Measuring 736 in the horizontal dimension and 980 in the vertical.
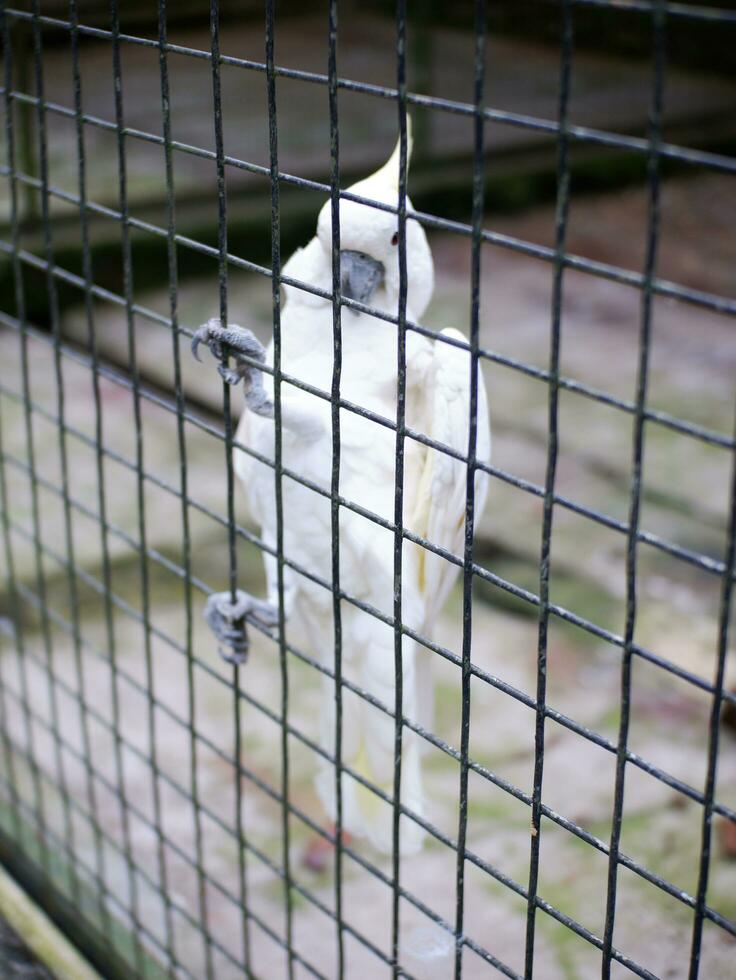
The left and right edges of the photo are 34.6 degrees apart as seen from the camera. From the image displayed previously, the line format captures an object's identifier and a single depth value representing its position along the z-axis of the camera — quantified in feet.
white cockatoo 3.89
